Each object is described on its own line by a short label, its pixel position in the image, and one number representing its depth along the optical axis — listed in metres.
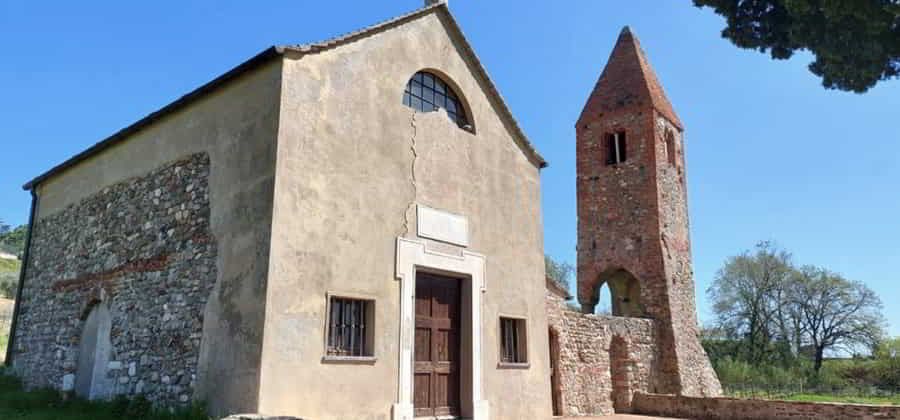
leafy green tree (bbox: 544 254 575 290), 48.28
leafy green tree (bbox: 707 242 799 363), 37.78
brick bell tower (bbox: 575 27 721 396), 20.47
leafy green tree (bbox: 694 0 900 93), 7.74
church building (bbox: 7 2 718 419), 8.52
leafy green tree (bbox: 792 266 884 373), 38.19
